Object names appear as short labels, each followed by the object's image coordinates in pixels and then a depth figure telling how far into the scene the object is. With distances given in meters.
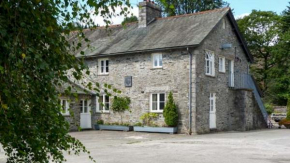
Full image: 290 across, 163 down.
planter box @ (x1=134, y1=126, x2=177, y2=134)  19.91
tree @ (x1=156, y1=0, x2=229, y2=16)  45.38
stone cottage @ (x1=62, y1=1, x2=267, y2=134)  20.20
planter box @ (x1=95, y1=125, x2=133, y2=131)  21.77
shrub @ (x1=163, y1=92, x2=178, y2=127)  19.78
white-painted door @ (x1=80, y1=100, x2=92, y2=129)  23.23
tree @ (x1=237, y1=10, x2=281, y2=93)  45.91
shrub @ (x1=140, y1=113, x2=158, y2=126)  20.91
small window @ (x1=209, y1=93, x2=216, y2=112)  21.74
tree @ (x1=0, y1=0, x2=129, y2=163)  3.44
